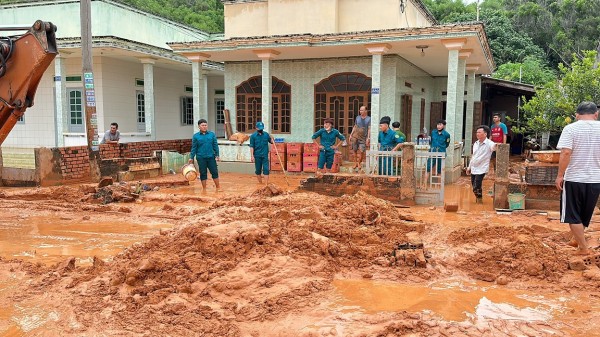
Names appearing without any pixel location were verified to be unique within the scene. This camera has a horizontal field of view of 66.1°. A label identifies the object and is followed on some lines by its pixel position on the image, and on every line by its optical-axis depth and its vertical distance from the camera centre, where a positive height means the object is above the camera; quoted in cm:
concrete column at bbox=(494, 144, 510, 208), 812 -76
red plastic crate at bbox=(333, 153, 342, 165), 1270 -64
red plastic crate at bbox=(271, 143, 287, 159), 1338 -39
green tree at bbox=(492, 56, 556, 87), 2578 +371
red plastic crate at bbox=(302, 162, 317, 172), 1302 -91
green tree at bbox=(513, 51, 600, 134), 1286 +111
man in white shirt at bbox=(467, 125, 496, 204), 855 -40
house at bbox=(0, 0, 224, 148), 1470 +207
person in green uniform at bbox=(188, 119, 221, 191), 1039 -35
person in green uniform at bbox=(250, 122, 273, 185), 1099 -27
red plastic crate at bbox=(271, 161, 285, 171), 1355 -92
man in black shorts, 495 -38
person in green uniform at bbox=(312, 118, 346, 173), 1081 -15
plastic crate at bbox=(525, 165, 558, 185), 786 -68
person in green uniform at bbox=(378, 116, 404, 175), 980 -7
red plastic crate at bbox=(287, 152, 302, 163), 1316 -64
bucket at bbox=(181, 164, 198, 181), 1053 -85
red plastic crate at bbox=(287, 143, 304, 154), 1313 -38
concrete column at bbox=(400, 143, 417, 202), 870 -75
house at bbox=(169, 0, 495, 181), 1196 +222
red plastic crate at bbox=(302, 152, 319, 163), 1299 -66
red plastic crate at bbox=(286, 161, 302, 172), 1320 -90
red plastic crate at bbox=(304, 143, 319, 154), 1298 -38
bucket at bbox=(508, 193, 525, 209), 797 -114
